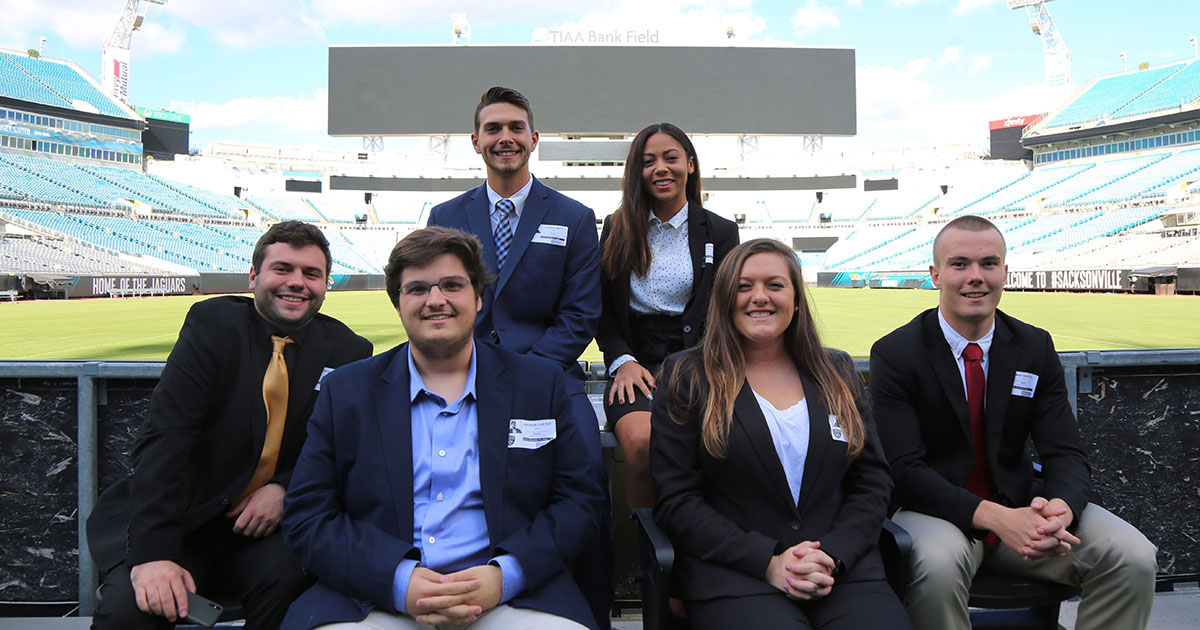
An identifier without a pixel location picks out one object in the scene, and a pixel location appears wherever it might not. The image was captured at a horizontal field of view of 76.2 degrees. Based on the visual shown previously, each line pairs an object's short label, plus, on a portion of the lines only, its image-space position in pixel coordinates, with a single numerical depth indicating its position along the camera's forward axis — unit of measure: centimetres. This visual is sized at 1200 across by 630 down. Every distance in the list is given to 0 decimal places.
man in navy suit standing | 314
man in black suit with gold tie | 230
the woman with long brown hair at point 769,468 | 215
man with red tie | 239
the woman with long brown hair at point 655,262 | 330
